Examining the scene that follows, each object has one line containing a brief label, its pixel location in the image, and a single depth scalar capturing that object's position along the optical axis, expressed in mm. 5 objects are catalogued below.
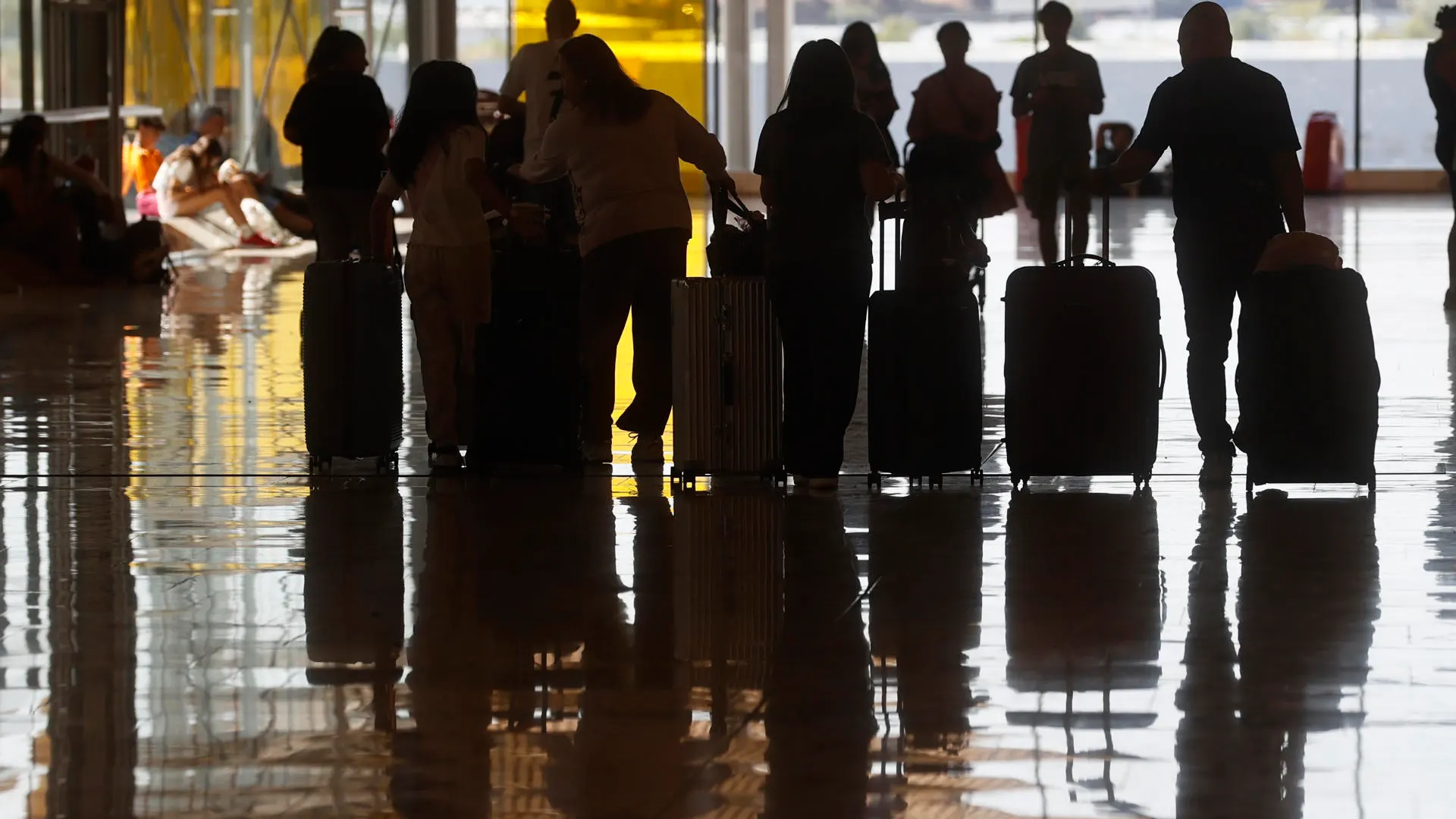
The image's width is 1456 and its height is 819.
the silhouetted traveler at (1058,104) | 26470
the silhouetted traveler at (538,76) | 20288
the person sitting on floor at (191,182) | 37004
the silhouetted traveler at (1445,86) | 25615
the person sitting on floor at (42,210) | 29892
